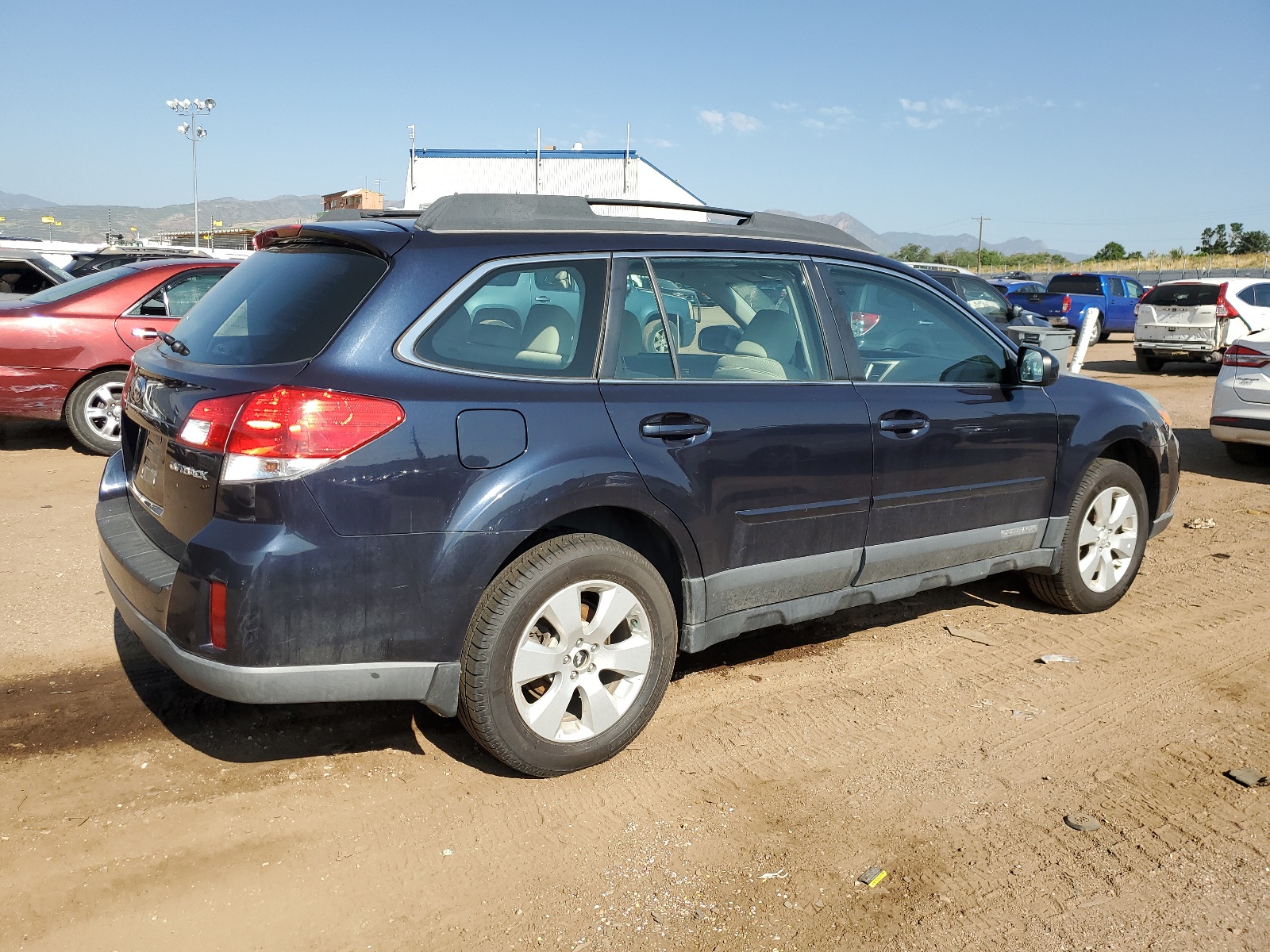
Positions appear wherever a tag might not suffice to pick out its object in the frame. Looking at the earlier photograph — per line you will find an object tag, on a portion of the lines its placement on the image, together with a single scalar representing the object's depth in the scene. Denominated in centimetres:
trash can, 1073
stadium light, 4684
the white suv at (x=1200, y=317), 1694
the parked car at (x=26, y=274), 1231
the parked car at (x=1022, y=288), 2442
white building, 3497
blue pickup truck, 2334
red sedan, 800
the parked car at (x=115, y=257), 1513
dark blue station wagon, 284
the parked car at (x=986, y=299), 1276
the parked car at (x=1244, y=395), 866
